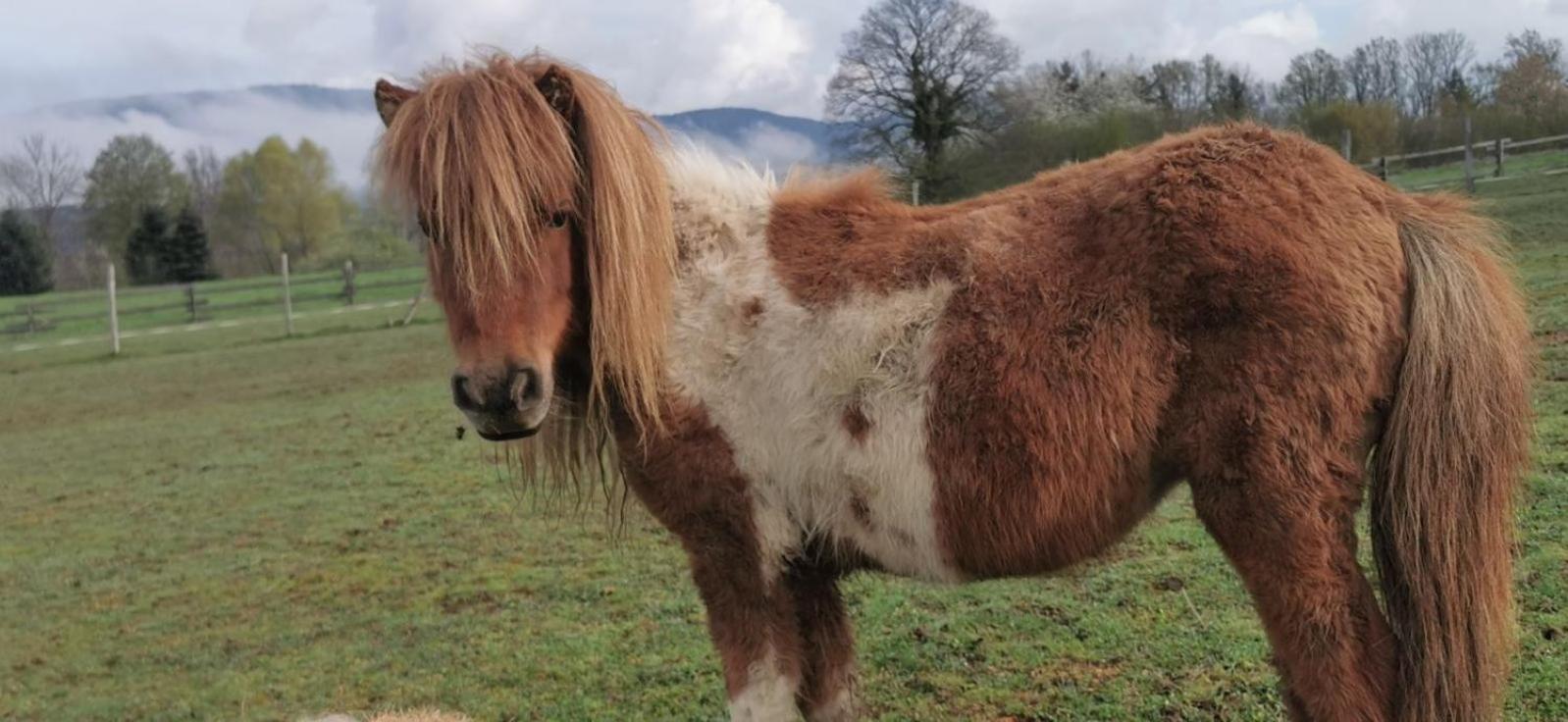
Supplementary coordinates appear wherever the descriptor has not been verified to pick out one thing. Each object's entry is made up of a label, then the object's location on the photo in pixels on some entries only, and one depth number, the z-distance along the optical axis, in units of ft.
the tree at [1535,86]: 75.31
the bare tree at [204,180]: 167.86
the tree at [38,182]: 174.50
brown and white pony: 7.36
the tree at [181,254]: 139.44
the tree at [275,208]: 162.40
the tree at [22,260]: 130.93
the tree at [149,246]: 139.44
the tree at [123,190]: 147.33
